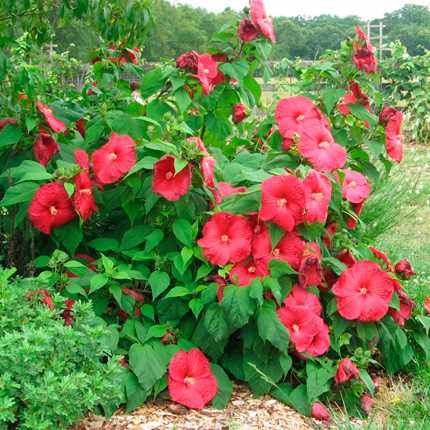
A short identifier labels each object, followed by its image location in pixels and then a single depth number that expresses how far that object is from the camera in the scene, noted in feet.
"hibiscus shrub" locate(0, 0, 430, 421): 7.82
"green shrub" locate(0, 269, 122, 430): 5.90
